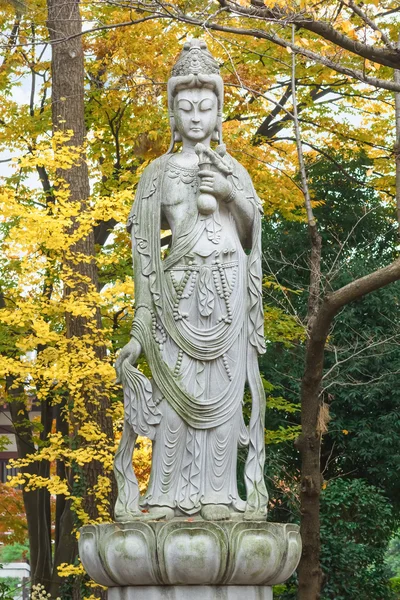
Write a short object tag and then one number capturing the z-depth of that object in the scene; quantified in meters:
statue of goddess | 9.70
